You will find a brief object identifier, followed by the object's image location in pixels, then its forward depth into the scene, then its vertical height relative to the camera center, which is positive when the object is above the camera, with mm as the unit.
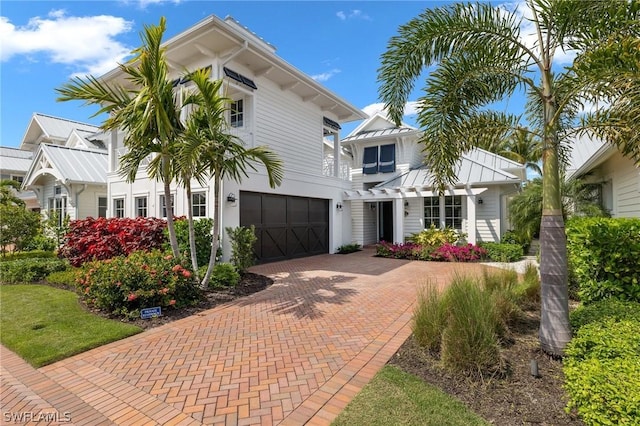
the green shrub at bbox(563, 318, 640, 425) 2475 -1388
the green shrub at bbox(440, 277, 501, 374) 3689 -1469
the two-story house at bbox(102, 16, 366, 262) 10359 +2863
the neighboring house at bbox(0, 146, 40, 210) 25384 +4529
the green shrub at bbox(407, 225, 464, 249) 14625 -1005
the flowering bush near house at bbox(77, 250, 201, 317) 5969 -1305
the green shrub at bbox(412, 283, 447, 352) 4323 -1451
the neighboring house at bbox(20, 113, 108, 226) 15523 +1948
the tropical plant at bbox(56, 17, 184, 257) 6340 +2398
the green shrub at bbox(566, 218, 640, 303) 4926 -745
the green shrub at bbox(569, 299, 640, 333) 3975 -1296
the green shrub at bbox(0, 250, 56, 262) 12603 -1508
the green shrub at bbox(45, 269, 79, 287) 8664 -1659
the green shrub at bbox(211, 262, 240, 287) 8066 -1519
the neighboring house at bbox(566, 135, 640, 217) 8229 +1042
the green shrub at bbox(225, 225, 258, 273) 9492 -918
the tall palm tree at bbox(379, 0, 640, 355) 4281 +2176
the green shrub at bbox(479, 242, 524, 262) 13008 -1515
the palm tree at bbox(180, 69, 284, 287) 6727 +1691
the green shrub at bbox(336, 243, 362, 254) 15727 -1615
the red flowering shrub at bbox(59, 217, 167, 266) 9789 -649
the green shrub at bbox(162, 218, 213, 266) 9516 -593
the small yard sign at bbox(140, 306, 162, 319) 5824 -1738
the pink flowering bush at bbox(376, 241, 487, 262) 13062 -1555
